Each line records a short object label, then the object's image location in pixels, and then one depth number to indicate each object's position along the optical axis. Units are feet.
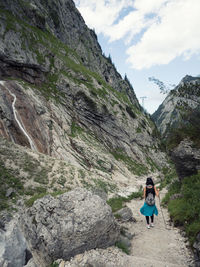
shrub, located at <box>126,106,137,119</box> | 193.88
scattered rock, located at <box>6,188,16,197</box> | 49.65
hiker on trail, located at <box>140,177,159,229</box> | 31.89
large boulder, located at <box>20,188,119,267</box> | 22.43
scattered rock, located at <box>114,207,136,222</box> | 34.88
